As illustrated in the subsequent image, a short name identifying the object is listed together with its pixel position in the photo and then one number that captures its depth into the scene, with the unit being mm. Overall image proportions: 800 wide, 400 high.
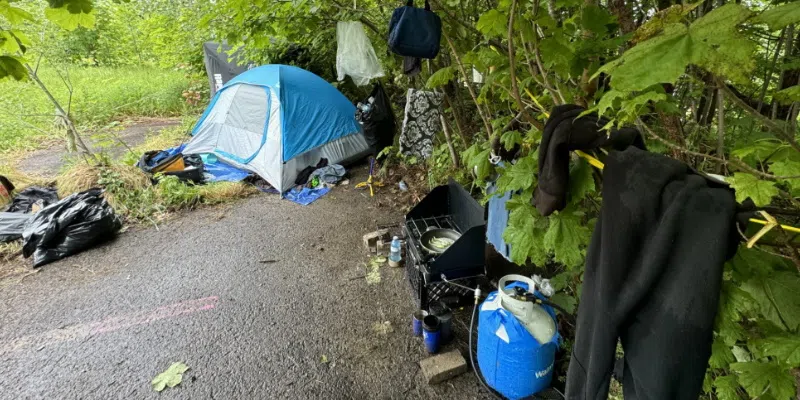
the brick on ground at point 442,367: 2055
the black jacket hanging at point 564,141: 917
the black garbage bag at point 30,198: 4047
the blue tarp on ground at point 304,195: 4504
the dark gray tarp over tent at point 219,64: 7332
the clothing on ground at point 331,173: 4871
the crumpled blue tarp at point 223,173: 4965
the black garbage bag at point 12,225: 3590
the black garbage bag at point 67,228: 3332
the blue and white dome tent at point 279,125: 4723
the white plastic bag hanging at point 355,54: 3609
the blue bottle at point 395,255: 3119
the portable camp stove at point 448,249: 2262
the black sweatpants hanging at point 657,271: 676
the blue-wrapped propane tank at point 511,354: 1727
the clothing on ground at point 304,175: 4922
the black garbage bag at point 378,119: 4957
